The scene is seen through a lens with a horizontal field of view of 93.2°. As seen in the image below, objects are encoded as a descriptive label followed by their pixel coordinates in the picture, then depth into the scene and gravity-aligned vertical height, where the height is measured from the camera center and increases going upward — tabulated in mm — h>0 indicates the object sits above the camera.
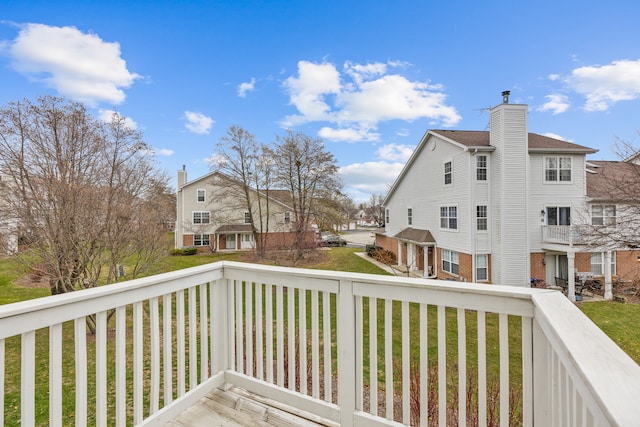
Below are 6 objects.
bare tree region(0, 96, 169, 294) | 6184 +527
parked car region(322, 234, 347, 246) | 28428 -2360
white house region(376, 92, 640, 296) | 12242 +318
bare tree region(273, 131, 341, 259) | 17734 +2809
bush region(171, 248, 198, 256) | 21812 -2477
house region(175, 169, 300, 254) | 23484 +13
